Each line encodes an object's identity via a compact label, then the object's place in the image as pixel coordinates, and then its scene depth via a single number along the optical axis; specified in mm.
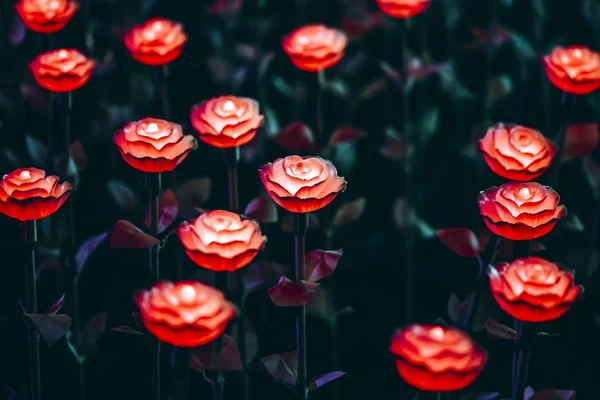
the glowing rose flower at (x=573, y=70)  1875
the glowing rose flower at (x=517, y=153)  1782
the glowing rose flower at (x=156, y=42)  1947
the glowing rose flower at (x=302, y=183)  1704
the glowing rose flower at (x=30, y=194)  1708
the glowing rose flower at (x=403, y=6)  2016
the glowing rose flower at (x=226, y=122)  1799
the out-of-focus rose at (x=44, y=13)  1965
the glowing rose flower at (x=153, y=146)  1748
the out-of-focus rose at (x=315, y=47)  1935
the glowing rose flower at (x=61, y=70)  1870
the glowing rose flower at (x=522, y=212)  1701
